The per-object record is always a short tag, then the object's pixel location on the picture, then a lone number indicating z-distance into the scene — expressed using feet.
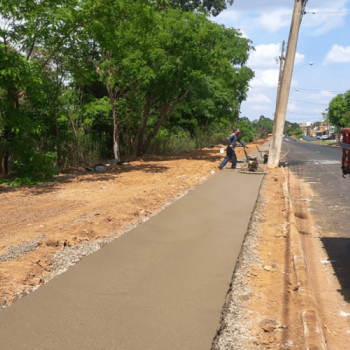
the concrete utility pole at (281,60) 106.26
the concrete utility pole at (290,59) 55.26
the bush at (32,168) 42.34
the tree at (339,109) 219.82
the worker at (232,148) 52.96
